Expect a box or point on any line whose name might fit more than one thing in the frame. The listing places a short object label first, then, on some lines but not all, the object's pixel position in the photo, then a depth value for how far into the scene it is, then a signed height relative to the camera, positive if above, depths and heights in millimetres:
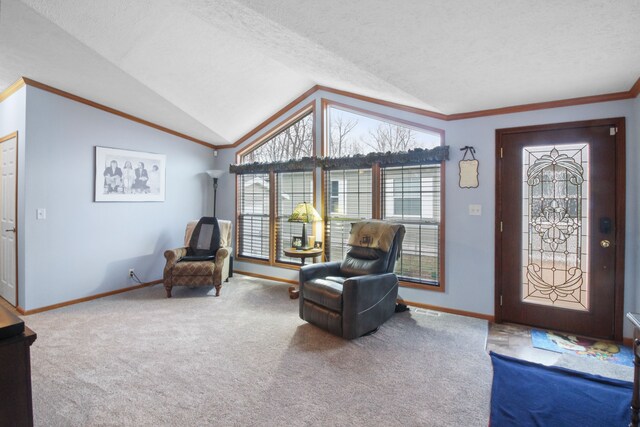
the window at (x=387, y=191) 4051 +297
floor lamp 5645 +640
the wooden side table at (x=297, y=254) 4238 -501
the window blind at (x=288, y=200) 5059 +214
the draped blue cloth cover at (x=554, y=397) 2016 -1211
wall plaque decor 3689 +489
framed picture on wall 4422 +537
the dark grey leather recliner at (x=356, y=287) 3047 -700
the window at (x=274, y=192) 5160 +343
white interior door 3965 -45
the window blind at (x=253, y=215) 5551 -17
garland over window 3891 +703
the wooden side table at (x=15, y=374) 1300 -625
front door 3121 -127
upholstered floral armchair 4449 -747
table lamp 4278 -1
